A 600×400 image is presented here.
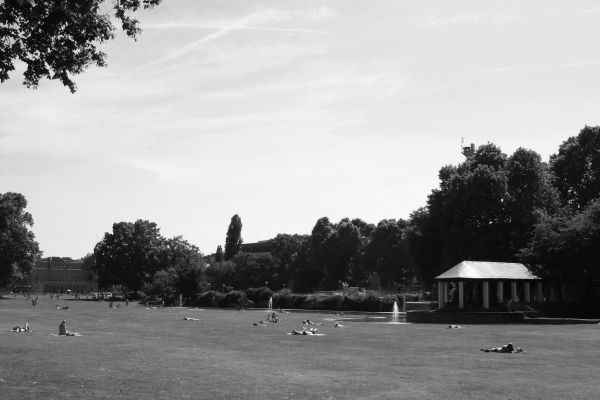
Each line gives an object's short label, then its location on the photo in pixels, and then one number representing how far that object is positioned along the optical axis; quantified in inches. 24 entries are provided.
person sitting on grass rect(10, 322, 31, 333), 1562.5
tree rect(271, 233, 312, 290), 5246.1
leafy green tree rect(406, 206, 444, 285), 2979.8
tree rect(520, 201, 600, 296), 2188.9
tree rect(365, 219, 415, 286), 5024.6
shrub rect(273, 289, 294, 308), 3598.7
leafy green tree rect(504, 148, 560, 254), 2783.0
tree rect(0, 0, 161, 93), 604.7
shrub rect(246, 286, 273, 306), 3750.0
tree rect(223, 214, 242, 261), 6215.6
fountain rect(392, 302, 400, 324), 2216.8
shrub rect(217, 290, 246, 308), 3664.1
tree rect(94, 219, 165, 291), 5369.1
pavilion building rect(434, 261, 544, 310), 2273.6
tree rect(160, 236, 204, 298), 4178.2
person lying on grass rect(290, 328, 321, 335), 1546.5
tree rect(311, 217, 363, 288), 5108.3
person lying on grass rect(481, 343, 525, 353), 1071.6
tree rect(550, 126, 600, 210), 3048.7
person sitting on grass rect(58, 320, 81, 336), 1449.3
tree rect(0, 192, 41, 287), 4389.8
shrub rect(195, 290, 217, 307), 3909.9
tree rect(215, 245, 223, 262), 7209.6
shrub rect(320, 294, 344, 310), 3225.9
